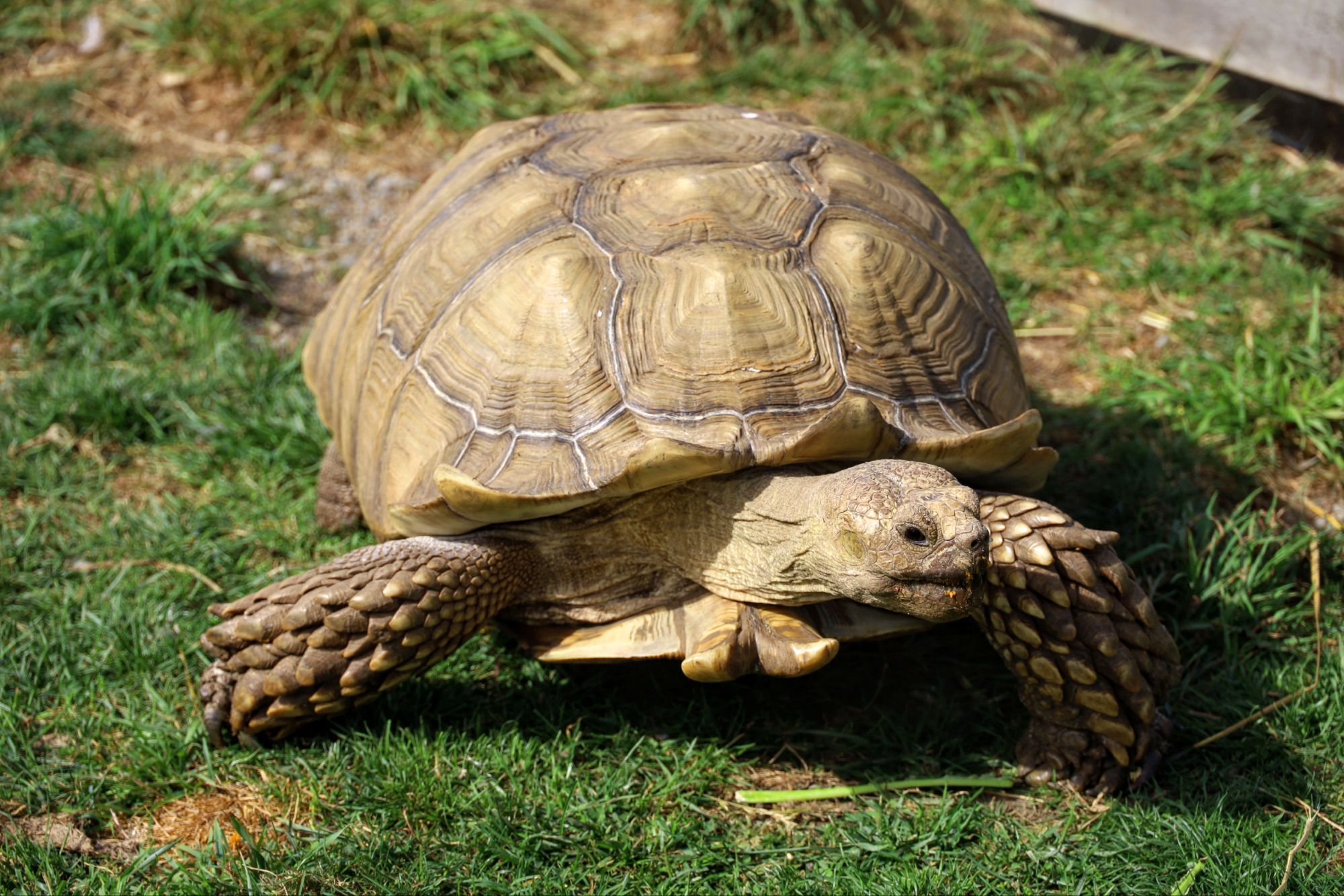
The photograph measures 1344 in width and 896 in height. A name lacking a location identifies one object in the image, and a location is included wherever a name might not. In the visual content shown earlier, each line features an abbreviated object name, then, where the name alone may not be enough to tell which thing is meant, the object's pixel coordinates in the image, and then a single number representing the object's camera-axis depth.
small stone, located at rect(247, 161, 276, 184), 5.12
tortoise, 2.47
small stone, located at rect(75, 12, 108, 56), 5.84
